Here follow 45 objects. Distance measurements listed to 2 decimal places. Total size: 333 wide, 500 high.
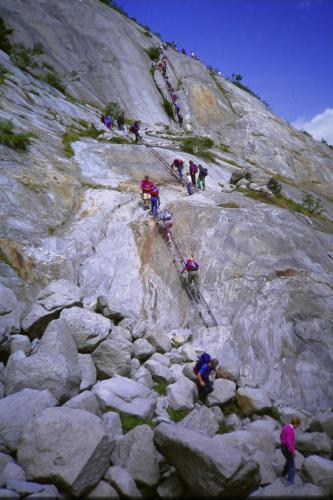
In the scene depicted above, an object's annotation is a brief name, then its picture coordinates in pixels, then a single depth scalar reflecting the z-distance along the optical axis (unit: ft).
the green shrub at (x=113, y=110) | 118.67
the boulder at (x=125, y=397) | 29.68
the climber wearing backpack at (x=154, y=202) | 57.93
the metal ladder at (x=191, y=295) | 45.73
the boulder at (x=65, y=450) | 20.51
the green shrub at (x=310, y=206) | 77.41
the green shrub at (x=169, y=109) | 150.00
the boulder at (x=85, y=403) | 27.40
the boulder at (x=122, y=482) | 21.50
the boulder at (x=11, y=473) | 20.18
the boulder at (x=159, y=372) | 36.42
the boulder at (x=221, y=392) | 35.86
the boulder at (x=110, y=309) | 41.56
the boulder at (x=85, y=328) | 36.14
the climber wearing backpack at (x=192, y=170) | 69.51
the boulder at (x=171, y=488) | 23.21
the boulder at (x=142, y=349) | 38.73
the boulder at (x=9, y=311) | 34.10
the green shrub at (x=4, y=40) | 114.42
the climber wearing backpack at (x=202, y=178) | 70.90
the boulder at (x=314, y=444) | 31.22
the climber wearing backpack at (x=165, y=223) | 55.11
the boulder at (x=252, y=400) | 34.83
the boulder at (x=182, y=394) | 33.50
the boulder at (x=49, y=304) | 35.99
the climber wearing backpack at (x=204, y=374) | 36.45
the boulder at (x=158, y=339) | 41.01
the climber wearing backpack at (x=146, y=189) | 60.75
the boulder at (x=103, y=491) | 20.90
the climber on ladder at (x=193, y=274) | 48.08
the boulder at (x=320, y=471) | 27.02
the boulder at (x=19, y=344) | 32.58
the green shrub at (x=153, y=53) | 172.24
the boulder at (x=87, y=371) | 32.40
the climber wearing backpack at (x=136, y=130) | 96.41
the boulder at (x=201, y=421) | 31.00
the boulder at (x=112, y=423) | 26.99
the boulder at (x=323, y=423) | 32.71
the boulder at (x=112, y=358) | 35.19
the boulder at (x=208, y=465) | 21.06
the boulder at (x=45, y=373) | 28.30
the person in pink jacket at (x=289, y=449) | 27.82
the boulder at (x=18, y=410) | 23.05
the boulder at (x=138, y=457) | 23.36
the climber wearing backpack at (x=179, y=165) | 72.02
